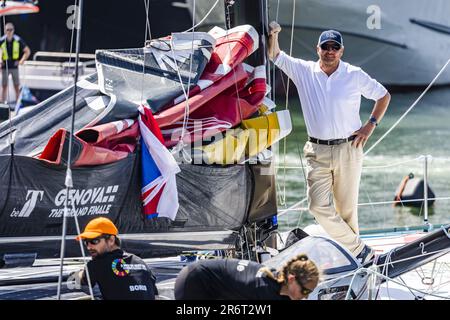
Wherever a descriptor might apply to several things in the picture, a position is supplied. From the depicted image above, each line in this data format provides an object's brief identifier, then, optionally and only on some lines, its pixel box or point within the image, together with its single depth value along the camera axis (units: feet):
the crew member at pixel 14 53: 119.85
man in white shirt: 43.04
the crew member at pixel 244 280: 31.17
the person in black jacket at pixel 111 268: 33.53
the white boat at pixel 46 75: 132.36
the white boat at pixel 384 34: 144.15
